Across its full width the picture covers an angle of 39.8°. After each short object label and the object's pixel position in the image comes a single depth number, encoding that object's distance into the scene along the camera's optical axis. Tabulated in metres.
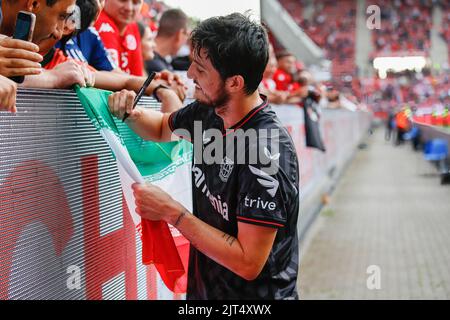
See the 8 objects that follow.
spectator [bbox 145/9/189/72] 5.22
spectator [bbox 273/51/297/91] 8.84
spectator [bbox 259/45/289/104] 6.65
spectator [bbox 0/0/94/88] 2.02
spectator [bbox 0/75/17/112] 1.63
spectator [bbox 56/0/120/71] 2.82
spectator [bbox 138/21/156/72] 4.65
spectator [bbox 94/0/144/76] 3.70
